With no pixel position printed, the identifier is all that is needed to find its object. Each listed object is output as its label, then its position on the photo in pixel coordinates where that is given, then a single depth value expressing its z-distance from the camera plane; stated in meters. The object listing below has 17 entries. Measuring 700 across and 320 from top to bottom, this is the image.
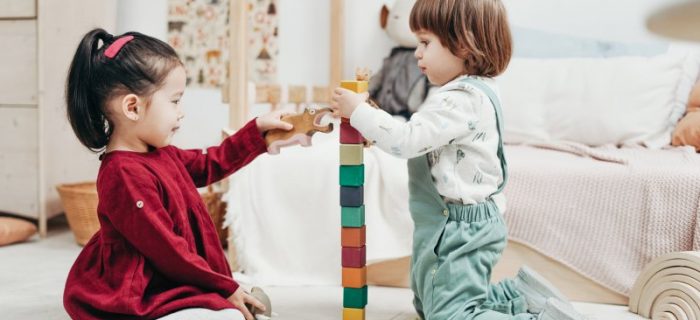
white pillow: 2.10
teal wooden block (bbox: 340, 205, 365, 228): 1.42
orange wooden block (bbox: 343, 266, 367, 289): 1.43
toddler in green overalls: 1.31
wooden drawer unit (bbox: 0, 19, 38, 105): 2.44
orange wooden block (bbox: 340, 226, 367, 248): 1.42
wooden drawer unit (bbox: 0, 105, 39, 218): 2.46
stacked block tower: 1.42
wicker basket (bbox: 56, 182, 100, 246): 2.27
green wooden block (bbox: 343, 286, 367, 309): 1.43
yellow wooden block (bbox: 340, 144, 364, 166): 1.42
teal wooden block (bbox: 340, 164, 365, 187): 1.42
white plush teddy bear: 2.44
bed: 1.65
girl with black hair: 1.23
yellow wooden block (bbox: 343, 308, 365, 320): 1.43
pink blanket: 1.61
